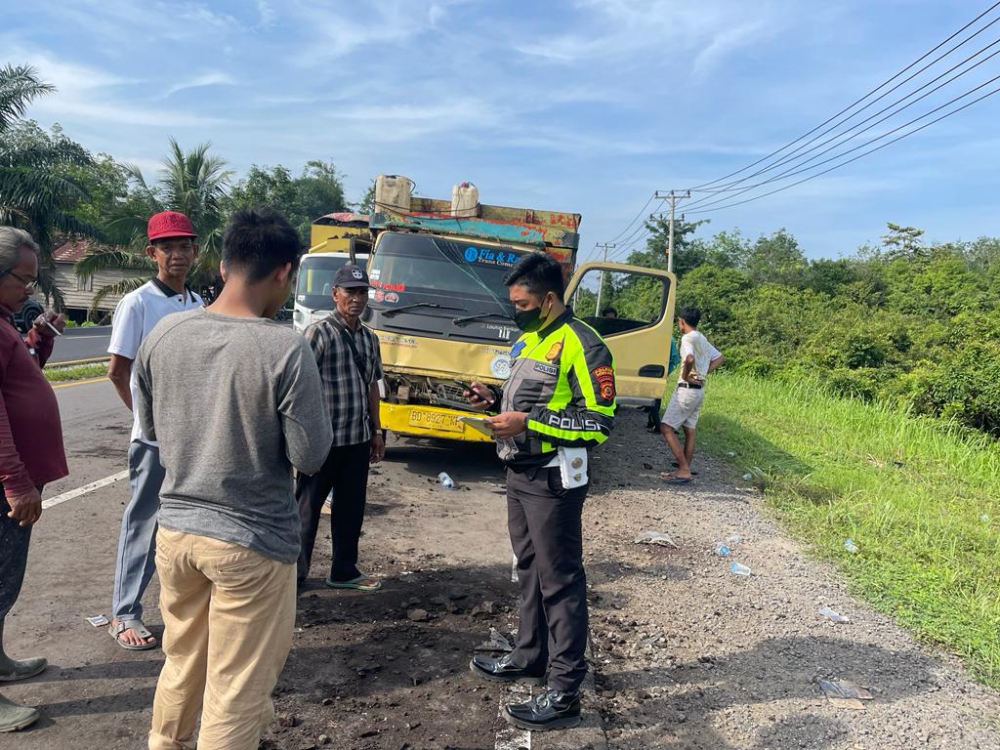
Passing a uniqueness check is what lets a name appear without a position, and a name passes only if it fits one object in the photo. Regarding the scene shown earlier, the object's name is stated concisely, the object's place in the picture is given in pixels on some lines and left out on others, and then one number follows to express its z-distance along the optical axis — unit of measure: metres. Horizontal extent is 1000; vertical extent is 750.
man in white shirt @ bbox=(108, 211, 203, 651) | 3.22
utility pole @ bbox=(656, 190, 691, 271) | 33.88
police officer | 3.00
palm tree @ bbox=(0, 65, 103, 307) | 20.97
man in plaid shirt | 4.01
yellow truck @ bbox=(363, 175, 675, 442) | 6.69
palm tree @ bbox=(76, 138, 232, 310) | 25.12
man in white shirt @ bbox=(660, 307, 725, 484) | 7.37
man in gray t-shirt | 1.98
